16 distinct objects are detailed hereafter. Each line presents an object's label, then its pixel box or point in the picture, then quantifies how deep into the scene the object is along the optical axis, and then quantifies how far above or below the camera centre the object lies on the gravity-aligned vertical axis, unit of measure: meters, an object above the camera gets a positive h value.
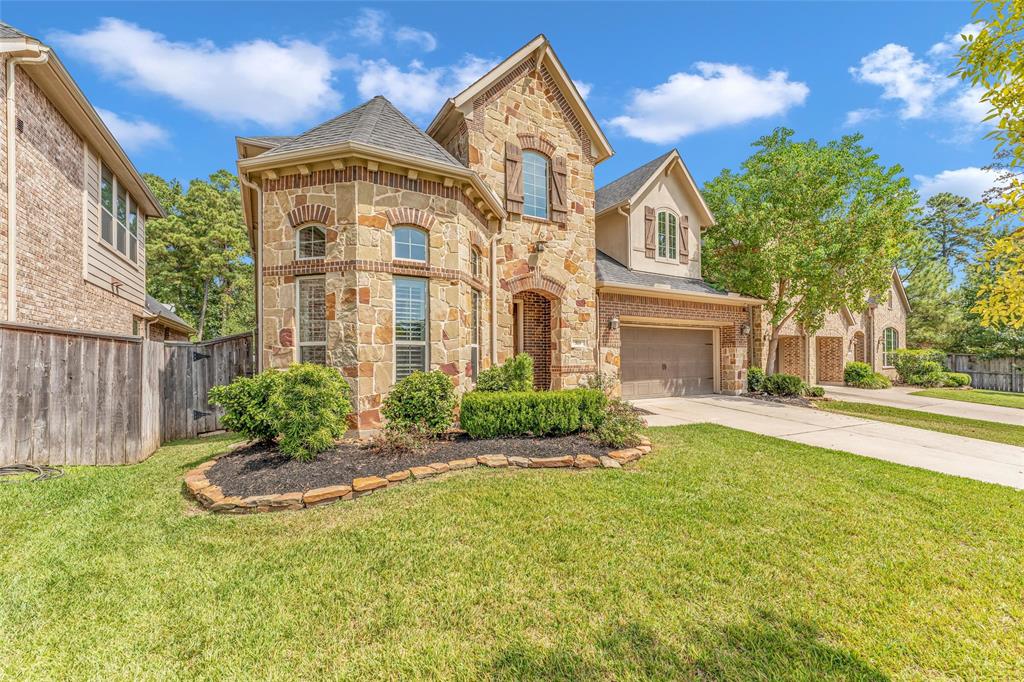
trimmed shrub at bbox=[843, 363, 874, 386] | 18.11 -1.08
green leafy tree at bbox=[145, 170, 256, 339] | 24.95 +6.34
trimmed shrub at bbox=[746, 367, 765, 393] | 14.05 -1.08
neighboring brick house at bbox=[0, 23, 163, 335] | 6.57 +2.94
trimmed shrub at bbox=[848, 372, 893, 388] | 18.02 -1.51
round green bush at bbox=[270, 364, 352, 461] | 5.36 -0.81
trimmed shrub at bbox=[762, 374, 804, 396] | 13.46 -1.20
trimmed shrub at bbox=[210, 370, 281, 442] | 5.52 -0.72
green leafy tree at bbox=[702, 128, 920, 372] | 12.75 +3.95
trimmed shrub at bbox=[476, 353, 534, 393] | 7.23 -0.50
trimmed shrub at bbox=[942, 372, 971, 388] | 19.40 -1.51
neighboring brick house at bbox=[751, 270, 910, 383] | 17.23 +0.32
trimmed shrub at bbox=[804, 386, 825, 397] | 13.60 -1.44
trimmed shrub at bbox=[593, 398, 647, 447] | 6.54 -1.31
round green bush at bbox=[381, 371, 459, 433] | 6.25 -0.82
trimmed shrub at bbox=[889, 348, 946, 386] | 19.31 -0.77
